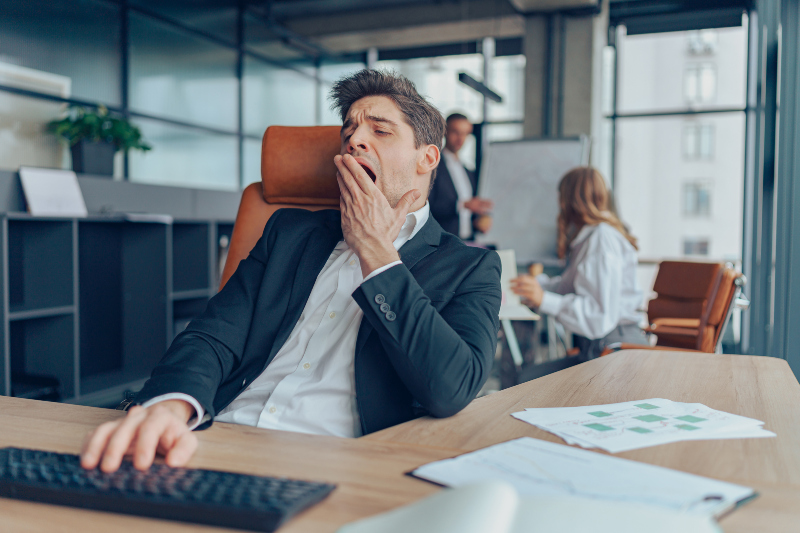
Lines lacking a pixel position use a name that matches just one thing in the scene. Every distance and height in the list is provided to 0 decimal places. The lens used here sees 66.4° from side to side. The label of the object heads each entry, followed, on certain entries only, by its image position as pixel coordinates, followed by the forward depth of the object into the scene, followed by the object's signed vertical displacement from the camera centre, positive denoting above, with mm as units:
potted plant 3877 +600
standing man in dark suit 4359 +291
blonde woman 2584 -182
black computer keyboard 550 -255
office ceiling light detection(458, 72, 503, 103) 5160 +1330
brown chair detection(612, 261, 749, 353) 2434 -312
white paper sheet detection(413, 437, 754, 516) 606 -261
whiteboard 5426 +414
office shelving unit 3172 -385
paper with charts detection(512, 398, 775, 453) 819 -274
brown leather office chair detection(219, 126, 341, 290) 1632 +150
